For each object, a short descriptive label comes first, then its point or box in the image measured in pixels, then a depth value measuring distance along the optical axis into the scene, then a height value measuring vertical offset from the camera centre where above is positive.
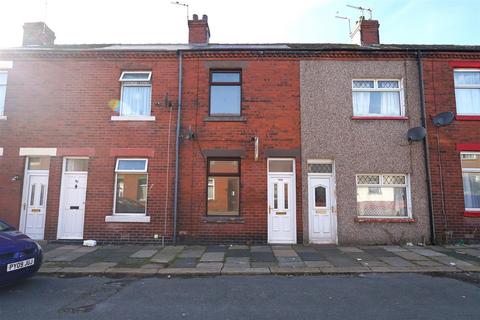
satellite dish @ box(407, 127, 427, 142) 10.11 +2.19
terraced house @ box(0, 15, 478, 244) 10.21 +1.86
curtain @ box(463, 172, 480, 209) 10.34 +0.42
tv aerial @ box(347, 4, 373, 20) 12.67 +7.61
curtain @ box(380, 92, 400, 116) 10.84 +3.36
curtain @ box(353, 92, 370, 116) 10.82 +3.35
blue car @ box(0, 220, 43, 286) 5.60 -1.04
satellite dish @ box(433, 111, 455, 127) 10.09 +2.67
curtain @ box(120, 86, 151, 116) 10.88 +3.39
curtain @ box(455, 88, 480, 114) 10.76 +3.44
